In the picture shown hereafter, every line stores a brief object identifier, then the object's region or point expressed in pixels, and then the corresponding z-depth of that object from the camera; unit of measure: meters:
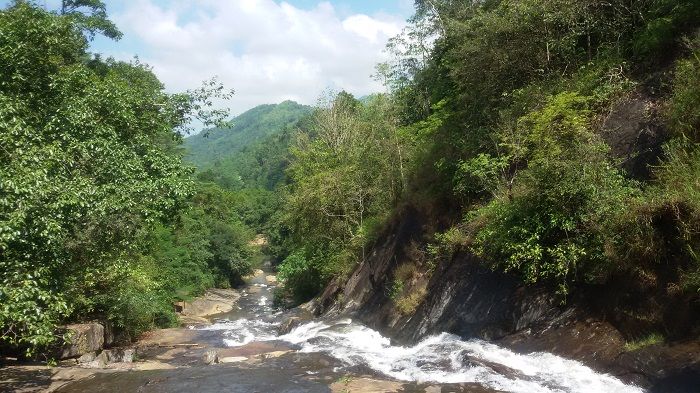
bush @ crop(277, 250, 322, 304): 35.53
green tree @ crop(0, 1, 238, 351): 8.73
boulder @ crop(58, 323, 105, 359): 14.31
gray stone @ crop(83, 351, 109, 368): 13.72
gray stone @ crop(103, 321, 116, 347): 17.38
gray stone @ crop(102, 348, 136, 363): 15.22
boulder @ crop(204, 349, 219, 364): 15.15
